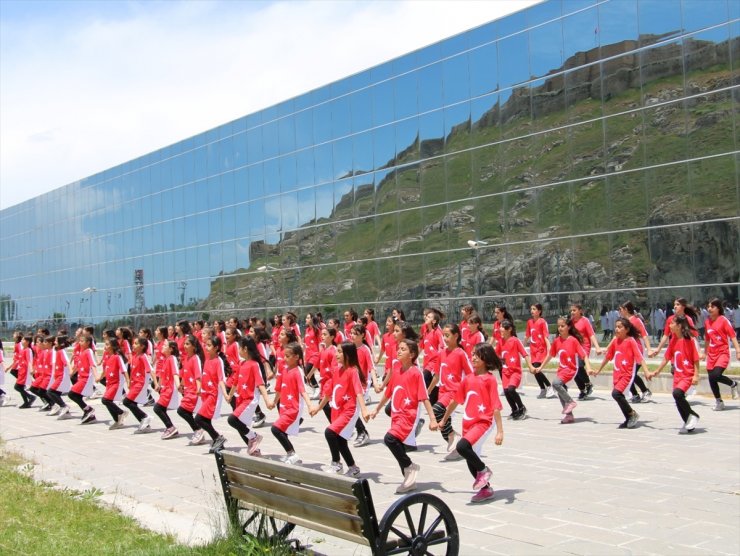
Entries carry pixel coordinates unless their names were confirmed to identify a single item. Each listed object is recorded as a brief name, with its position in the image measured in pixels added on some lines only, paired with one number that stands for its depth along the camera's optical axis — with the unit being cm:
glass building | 2111
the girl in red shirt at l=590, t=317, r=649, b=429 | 1245
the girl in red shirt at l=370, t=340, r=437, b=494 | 880
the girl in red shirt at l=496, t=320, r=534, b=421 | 1407
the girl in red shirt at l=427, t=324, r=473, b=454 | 1091
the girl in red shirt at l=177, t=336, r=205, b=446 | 1290
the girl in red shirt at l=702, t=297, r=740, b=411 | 1387
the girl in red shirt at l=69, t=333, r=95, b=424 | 1658
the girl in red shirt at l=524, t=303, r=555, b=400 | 1733
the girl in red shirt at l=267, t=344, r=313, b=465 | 1056
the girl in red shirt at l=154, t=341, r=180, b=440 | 1376
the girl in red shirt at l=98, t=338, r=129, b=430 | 1546
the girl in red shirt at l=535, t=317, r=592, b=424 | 1348
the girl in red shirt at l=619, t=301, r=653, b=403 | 1554
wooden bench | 492
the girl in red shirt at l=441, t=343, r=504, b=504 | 827
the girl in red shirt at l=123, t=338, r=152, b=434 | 1477
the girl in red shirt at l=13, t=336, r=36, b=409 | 2012
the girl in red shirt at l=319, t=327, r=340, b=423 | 1202
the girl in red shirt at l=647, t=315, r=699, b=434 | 1177
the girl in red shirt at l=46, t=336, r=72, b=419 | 1773
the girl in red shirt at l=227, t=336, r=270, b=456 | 1145
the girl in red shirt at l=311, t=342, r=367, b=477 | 963
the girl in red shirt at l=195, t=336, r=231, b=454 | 1225
